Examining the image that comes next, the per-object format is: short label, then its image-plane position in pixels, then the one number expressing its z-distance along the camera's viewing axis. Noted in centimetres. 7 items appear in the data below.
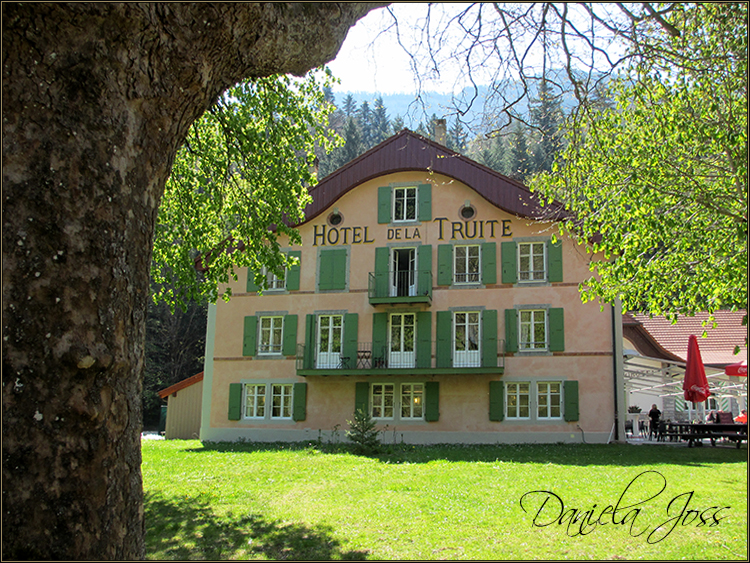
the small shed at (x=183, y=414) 2597
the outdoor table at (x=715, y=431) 1490
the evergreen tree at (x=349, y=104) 9284
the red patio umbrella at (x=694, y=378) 1468
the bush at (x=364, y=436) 1541
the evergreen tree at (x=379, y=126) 7019
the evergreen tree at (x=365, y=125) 6391
